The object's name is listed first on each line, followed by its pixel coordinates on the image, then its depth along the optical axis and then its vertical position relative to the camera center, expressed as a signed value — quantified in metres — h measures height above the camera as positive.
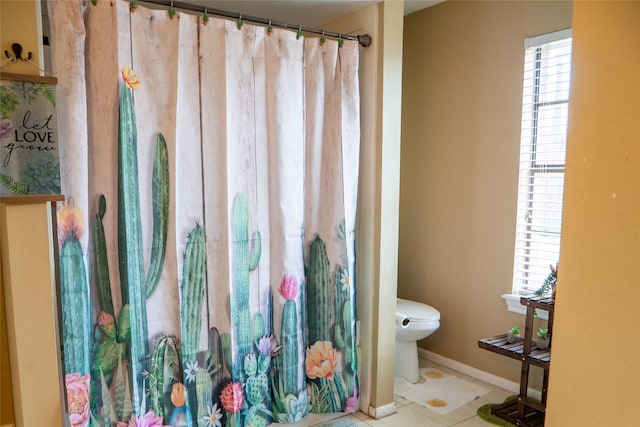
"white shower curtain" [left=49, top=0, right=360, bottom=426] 1.73 -0.22
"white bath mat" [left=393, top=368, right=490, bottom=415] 2.73 -1.37
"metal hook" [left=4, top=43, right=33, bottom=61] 1.51 +0.37
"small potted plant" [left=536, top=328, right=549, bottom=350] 2.52 -0.91
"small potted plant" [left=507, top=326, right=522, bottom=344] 2.62 -0.93
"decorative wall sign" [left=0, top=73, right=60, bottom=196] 1.49 +0.10
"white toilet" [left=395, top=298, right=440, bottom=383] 2.88 -1.00
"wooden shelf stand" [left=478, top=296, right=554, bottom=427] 2.38 -0.98
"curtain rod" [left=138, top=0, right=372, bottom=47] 1.90 +0.67
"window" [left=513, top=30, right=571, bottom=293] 2.63 +0.08
